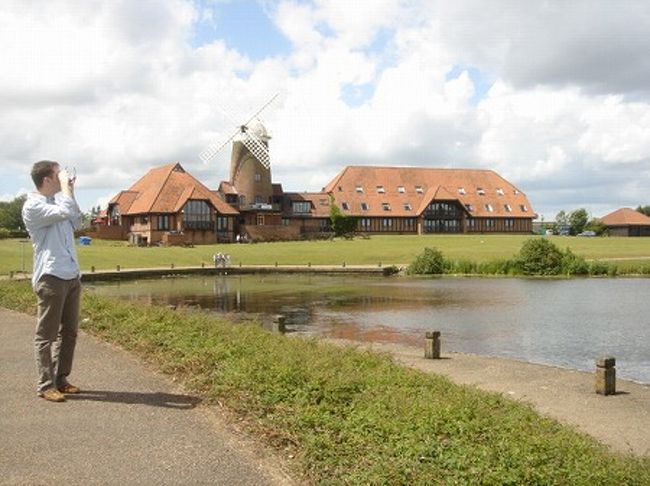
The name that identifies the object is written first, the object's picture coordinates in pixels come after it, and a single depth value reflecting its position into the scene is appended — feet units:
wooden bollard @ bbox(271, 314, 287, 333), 59.92
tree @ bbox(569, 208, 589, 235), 435.12
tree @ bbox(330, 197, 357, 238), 321.73
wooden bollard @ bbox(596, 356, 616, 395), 39.04
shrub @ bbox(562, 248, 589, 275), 171.32
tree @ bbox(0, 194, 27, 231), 457.68
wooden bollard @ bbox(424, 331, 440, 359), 51.43
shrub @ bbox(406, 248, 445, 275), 181.33
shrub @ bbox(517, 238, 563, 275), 172.86
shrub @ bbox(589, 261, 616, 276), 168.66
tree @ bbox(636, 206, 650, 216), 525.75
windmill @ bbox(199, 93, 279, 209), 305.06
